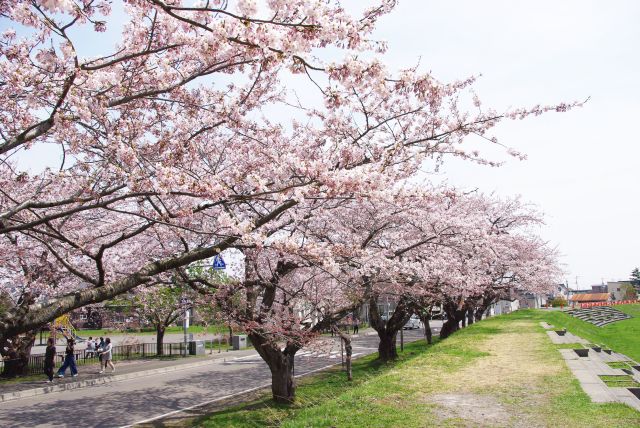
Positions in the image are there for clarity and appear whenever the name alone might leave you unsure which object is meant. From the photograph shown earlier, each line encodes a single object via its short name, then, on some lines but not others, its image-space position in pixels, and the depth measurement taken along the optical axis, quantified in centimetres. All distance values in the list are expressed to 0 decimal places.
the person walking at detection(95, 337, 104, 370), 2166
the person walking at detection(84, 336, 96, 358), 2664
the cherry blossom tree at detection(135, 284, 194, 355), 2320
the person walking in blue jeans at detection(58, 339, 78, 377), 1925
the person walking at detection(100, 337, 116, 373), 2098
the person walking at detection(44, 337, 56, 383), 1816
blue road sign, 1262
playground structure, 1384
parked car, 5234
